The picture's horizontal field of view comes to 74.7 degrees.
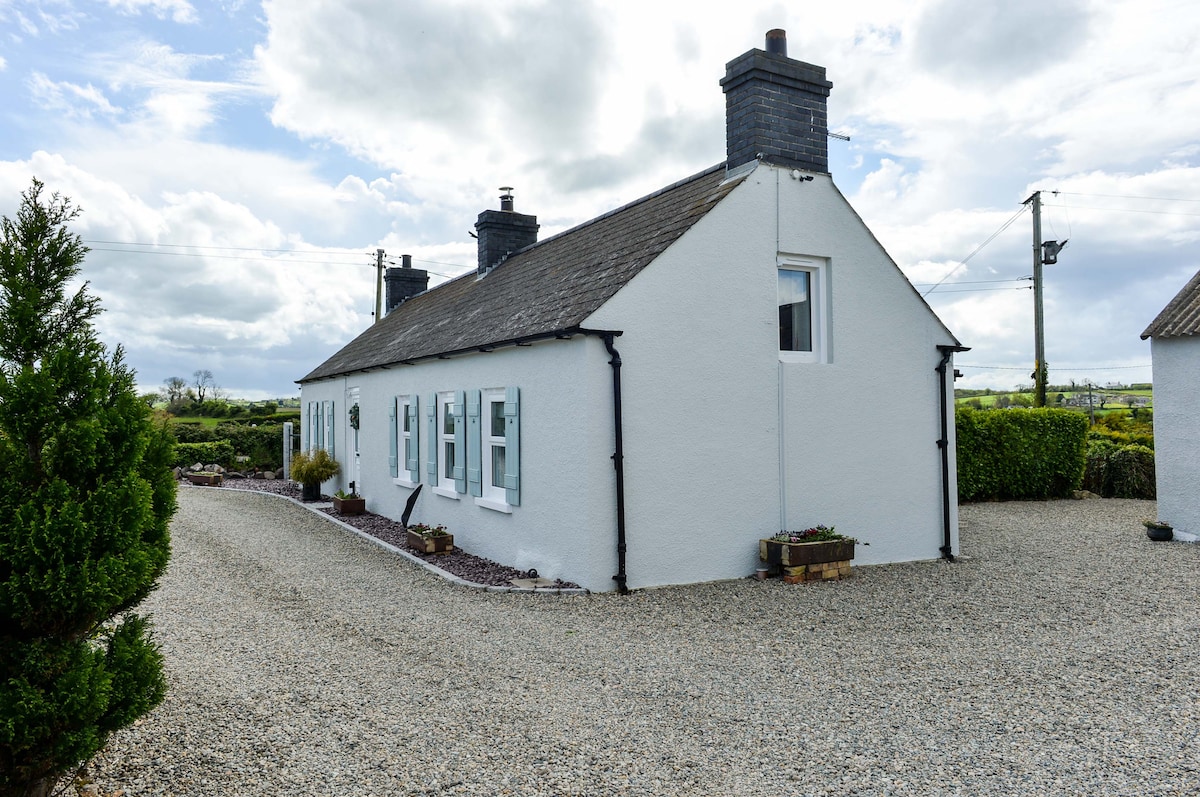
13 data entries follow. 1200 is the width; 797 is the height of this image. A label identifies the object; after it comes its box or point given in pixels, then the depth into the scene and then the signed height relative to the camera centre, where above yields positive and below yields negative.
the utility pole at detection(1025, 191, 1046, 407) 21.89 +2.46
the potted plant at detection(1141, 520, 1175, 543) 12.71 -1.94
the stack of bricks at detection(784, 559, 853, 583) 9.34 -1.88
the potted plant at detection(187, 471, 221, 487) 22.55 -1.60
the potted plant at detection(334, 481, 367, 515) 16.00 -1.68
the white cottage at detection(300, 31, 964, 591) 9.01 +0.40
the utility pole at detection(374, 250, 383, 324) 31.12 +5.49
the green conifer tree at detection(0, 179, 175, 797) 3.52 -0.46
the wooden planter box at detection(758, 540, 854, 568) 9.26 -1.63
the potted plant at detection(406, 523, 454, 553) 11.42 -1.74
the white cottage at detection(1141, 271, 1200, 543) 12.45 +0.02
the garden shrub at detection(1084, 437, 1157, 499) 18.81 -1.42
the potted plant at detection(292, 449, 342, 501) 18.34 -1.12
